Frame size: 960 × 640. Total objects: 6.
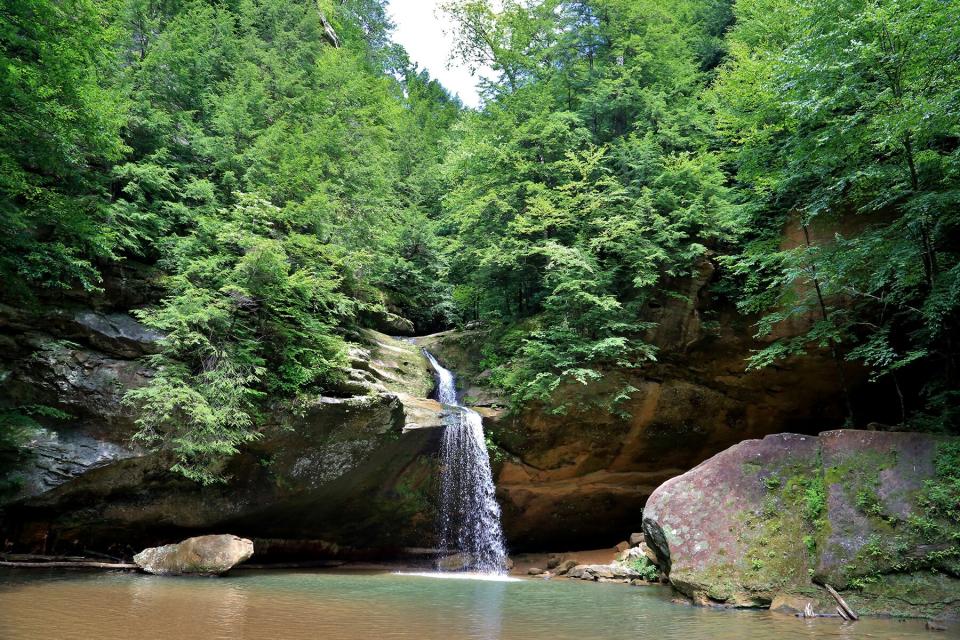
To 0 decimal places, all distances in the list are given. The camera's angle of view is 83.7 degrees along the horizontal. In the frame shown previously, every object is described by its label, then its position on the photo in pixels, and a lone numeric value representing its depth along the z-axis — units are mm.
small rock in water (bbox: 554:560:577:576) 13762
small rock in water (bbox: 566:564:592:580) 13100
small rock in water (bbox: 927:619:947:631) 6609
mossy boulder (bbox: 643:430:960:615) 7703
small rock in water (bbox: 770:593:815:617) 7836
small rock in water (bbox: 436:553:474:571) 14086
